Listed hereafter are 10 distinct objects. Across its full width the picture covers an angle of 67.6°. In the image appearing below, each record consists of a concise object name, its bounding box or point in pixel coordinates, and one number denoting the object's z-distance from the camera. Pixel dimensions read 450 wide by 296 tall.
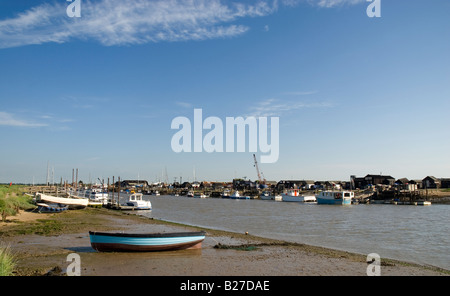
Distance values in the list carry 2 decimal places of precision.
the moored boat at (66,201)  52.16
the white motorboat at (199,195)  156.75
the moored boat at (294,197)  111.12
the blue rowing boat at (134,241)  19.61
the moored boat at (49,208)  47.08
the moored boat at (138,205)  60.88
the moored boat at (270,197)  125.69
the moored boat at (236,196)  137.00
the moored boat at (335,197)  89.69
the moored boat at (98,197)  69.81
